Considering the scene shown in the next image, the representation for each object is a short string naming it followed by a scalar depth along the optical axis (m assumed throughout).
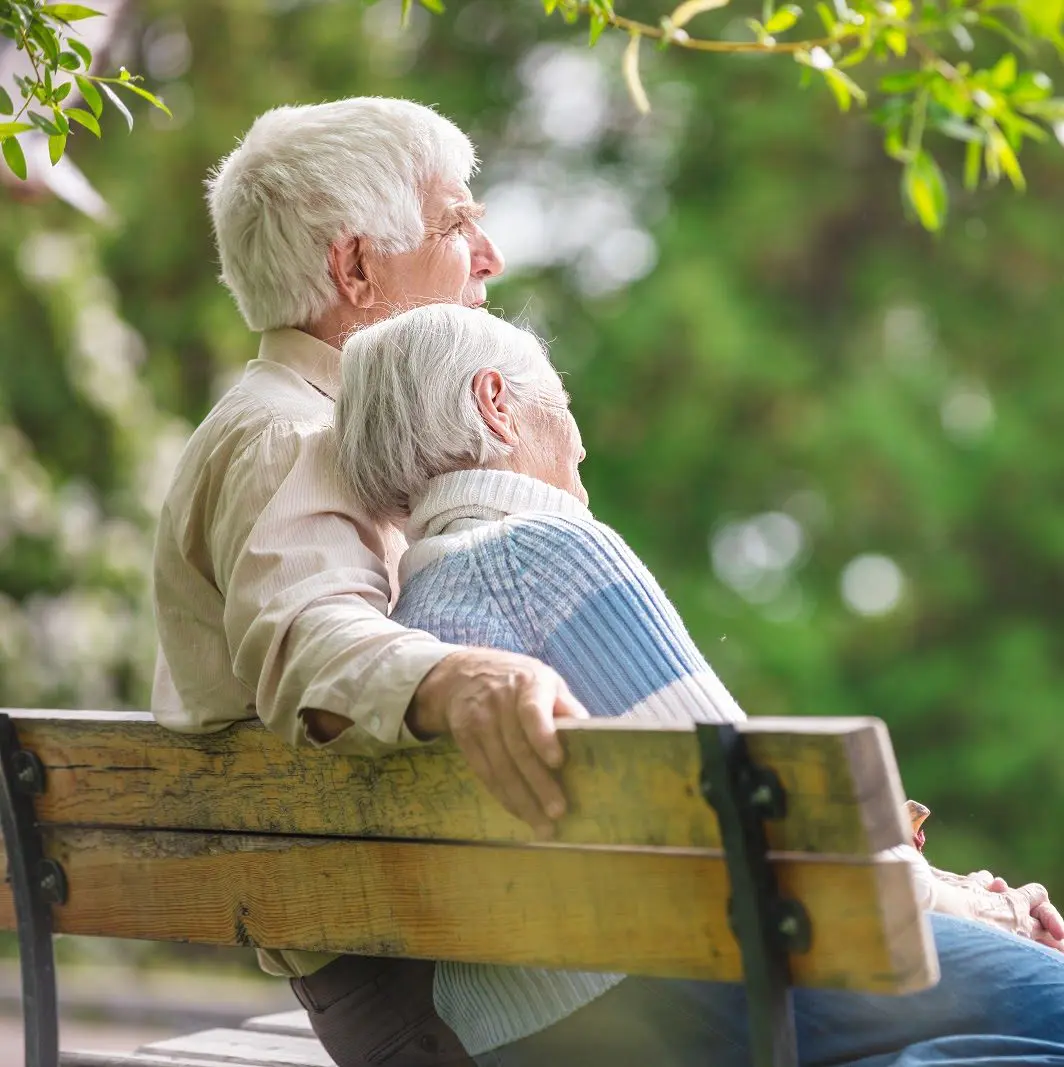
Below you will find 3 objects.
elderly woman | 5.11
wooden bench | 4.90
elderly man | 5.03
